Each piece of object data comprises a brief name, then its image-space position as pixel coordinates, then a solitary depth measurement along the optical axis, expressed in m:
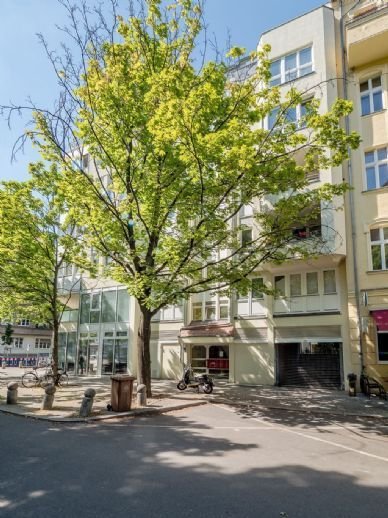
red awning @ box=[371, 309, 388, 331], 16.70
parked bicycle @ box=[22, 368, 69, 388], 19.23
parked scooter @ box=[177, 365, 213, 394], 16.41
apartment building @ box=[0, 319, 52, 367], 57.47
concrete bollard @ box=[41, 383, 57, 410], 12.11
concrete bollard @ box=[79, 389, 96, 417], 10.88
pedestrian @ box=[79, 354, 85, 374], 29.45
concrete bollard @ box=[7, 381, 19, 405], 13.40
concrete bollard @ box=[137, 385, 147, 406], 12.77
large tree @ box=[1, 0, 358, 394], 11.45
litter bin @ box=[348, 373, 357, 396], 16.07
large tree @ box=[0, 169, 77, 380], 18.62
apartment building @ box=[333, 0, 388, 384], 17.14
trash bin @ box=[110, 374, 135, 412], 11.62
